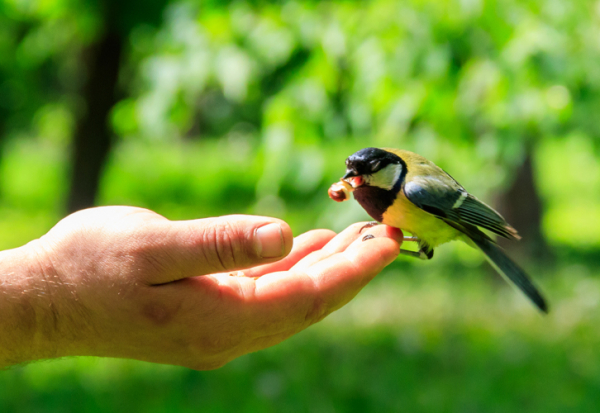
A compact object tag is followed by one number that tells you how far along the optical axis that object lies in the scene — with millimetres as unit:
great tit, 2223
